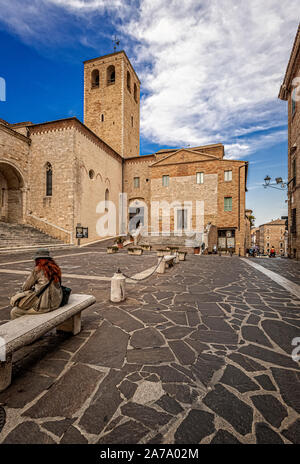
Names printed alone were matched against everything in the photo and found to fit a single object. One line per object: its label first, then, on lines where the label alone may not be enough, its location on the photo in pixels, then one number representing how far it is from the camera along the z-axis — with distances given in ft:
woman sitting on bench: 8.34
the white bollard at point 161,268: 24.88
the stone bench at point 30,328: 6.21
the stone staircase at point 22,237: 46.83
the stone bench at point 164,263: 24.93
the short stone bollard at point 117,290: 14.29
